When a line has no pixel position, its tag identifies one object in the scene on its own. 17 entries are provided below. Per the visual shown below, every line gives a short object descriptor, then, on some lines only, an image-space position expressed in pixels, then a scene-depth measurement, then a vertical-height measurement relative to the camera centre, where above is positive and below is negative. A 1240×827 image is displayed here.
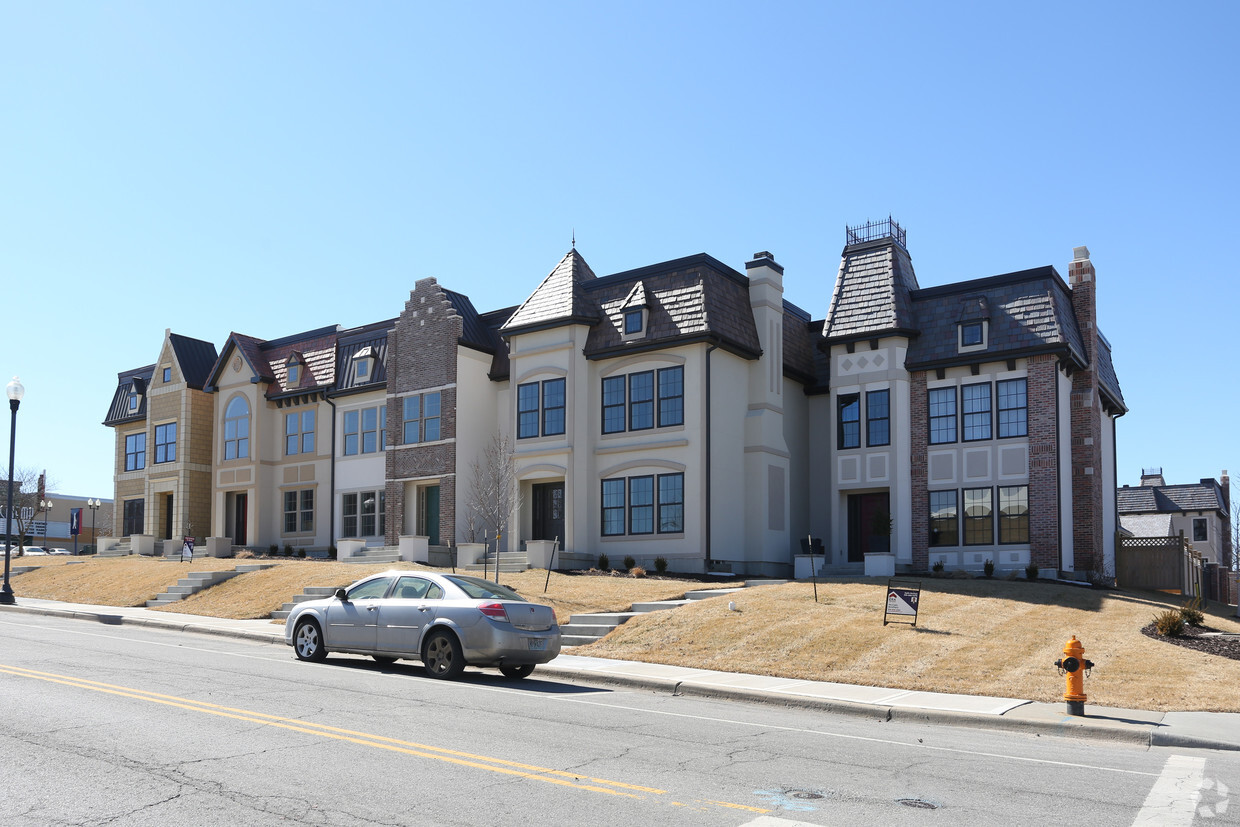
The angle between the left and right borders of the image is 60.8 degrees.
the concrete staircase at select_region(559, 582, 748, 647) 19.47 -2.65
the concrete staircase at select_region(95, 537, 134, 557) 44.28 -2.74
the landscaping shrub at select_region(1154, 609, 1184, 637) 17.78 -2.34
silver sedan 14.23 -1.95
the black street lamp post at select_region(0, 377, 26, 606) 27.78 +1.99
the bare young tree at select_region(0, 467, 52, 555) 79.62 -1.05
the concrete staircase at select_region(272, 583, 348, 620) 24.48 -2.60
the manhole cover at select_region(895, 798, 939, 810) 7.61 -2.30
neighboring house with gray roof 59.75 -1.55
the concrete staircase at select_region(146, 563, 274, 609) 28.04 -2.71
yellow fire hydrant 12.22 -2.20
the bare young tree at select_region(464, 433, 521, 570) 29.36 -0.17
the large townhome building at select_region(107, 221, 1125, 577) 28.81 +2.03
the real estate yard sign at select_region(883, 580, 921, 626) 18.42 -2.03
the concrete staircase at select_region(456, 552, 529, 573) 30.16 -2.24
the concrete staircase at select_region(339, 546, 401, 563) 33.00 -2.21
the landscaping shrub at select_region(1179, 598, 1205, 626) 18.36 -2.26
